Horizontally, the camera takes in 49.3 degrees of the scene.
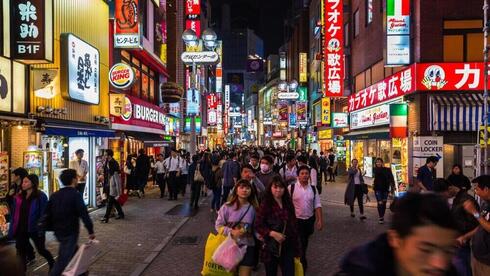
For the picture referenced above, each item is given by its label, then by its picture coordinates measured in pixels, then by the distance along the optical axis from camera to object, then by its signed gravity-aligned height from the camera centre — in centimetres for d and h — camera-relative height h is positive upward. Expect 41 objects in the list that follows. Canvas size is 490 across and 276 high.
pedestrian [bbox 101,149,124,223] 1423 -132
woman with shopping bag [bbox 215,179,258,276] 620 -97
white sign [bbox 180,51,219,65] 2389 +363
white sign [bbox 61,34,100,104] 1408 +195
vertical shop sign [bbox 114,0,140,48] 1955 +414
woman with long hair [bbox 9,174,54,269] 801 -110
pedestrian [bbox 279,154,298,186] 1125 -68
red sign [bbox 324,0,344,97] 3083 +521
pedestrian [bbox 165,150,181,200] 1990 -128
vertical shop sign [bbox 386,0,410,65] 2025 +402
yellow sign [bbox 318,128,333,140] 4209 +33
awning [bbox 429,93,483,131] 1964 +89
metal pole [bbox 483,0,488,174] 1440 +169
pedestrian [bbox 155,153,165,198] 2109 -144
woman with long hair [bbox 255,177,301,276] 633 -109
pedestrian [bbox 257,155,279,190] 990 -60
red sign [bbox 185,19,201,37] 4369 +946
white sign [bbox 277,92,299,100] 4819 +391
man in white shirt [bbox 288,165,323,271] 799 -98
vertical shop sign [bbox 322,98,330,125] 4062 +206
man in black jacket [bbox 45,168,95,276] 704 -104
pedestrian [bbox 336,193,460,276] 217 -45
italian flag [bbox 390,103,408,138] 2097 +58
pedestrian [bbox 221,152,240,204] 1402 -96
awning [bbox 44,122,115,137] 1287 +24
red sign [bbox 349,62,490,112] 1973 +226
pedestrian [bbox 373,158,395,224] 1417 -126
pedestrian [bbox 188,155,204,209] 1729 -138
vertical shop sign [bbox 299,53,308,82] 6131 +823
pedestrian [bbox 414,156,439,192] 1197 -90
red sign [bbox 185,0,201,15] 4272 +1060
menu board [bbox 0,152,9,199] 1128 -74
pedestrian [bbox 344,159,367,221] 1505 -138
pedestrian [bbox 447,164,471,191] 758 -65
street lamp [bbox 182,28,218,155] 2409 +458
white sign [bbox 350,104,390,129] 2420 +107
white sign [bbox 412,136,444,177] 1980 -46
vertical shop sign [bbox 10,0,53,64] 1141 +235
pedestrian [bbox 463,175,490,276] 567 -109
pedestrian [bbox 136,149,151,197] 2077 -118
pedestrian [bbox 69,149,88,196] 1455 -78
